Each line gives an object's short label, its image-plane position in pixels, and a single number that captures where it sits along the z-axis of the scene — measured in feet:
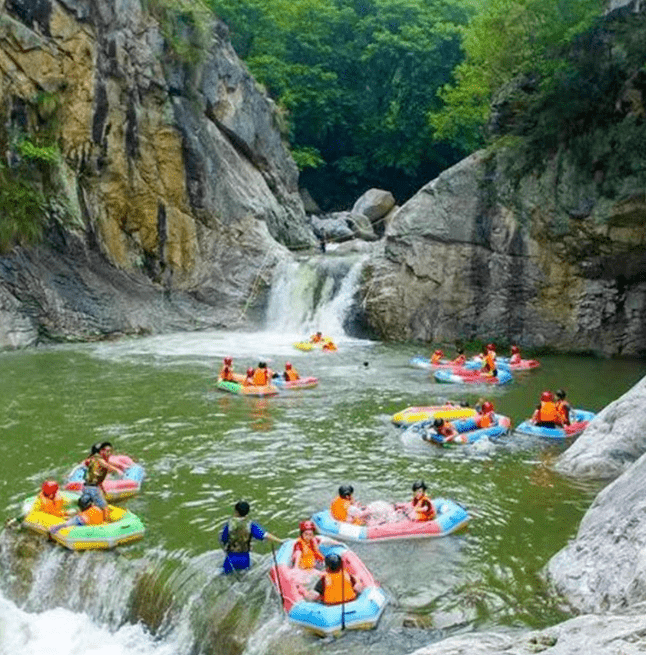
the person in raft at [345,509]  37.37
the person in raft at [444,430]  51.31
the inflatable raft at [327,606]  28.59
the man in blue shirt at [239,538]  32.55
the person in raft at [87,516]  36.19
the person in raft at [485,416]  53.21
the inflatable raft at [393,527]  36.52
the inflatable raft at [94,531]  35.29
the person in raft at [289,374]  67.21
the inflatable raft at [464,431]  51.21
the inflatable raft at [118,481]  40.88
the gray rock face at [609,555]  27.68
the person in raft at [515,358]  78.59
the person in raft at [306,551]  32.37
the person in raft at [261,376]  65.10
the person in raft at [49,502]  37.24
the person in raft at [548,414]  54.03
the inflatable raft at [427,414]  55.26
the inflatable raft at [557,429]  53.21
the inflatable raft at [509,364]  75.36
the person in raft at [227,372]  66.23
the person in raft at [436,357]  76.56
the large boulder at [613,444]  44.06
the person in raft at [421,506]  37.24
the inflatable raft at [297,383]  66.54
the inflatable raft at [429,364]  75.51
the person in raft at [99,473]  36.94
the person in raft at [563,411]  54.29
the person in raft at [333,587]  29.40
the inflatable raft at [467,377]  71.36
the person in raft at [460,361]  75.64
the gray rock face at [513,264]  85.97
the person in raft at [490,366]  72.54
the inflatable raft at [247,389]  64.23
